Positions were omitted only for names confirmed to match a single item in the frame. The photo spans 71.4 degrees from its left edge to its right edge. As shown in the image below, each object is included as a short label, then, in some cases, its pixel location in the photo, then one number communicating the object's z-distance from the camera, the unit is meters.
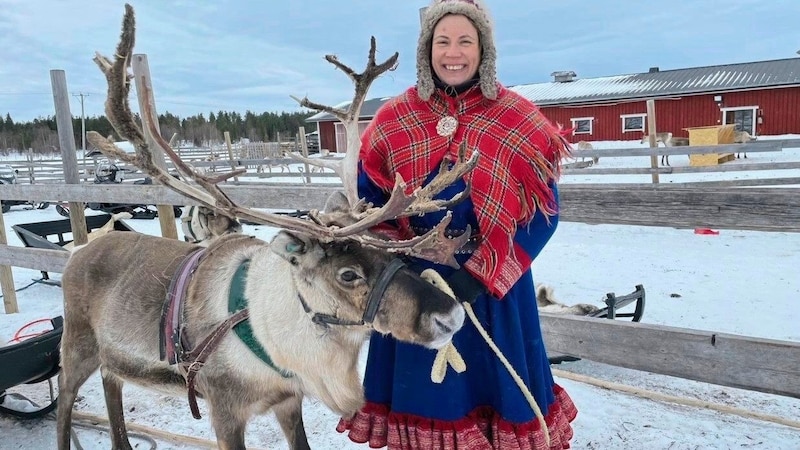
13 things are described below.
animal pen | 2.30
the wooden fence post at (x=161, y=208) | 4.22
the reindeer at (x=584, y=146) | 19.15
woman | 1.85
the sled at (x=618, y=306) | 3.65
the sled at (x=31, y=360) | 2.86
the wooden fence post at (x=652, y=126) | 11.30
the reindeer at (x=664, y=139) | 18.16
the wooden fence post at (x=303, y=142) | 13.83
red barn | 23.33
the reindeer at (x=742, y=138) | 19.37
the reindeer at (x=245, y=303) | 1.71
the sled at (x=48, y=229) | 5.76
